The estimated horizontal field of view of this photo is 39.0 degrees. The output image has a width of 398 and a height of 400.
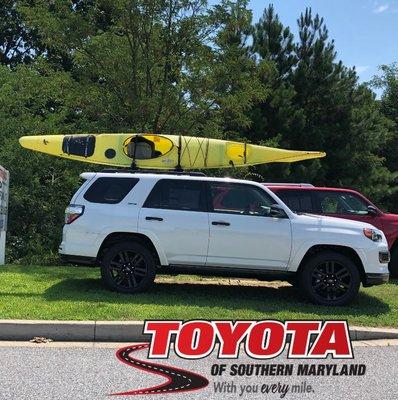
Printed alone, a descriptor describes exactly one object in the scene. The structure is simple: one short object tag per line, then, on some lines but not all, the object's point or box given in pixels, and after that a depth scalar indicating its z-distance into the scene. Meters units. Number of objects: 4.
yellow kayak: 10.48
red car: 11.05
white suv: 8.30
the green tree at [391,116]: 26.84
